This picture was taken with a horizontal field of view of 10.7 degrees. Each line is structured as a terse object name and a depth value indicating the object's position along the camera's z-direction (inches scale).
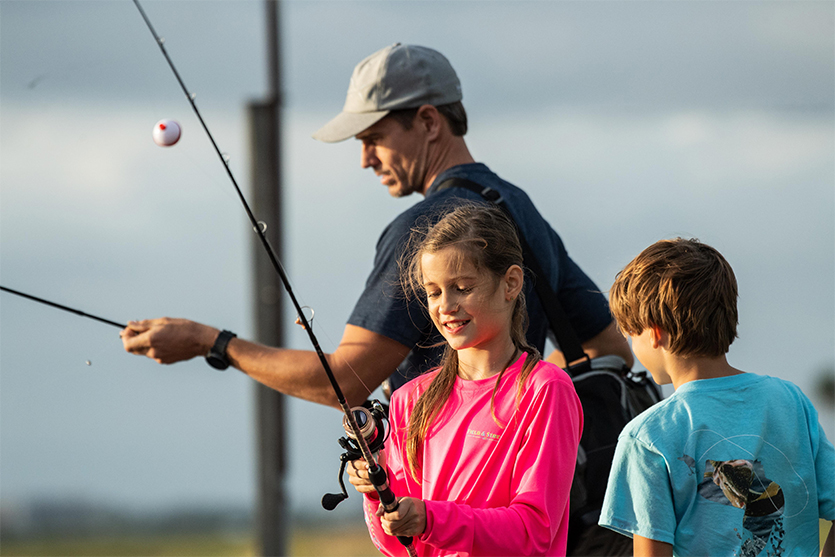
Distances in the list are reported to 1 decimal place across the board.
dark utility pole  403.8
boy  274.6
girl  276.4
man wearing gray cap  292.8
